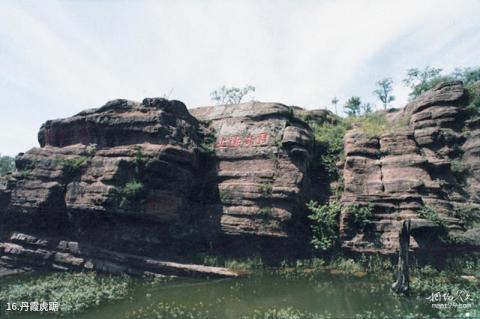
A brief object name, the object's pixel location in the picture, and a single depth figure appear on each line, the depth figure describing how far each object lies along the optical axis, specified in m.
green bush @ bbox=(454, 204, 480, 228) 13.73
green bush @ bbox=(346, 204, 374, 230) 14.09
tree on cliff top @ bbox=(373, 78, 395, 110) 41.04
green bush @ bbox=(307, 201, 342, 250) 14.48
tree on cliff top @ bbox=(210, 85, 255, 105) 34.63
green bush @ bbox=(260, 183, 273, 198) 15.51
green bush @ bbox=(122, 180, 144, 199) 15.09
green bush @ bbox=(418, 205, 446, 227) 13.06
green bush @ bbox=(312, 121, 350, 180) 17.64
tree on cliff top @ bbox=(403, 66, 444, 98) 23.31
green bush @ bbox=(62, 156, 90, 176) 16.98
